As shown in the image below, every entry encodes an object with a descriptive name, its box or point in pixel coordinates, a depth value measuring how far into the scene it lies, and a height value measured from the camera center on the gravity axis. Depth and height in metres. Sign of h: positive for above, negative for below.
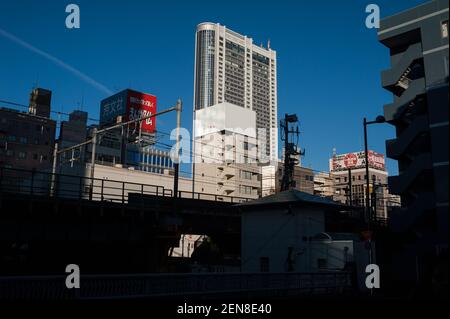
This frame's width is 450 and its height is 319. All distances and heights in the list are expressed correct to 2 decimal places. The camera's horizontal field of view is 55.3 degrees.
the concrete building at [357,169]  148.00 +25.21
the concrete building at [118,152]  119.12 +24.18
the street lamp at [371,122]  31.74 +8.69
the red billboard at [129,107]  114.50 +35.11
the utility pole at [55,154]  47.16 +8.88
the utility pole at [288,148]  43.09 +9.36
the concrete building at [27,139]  105.25 +24.18
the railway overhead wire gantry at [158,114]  32.12 +9.74
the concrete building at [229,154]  99.25 +22.26
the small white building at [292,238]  27.03 +0.10
